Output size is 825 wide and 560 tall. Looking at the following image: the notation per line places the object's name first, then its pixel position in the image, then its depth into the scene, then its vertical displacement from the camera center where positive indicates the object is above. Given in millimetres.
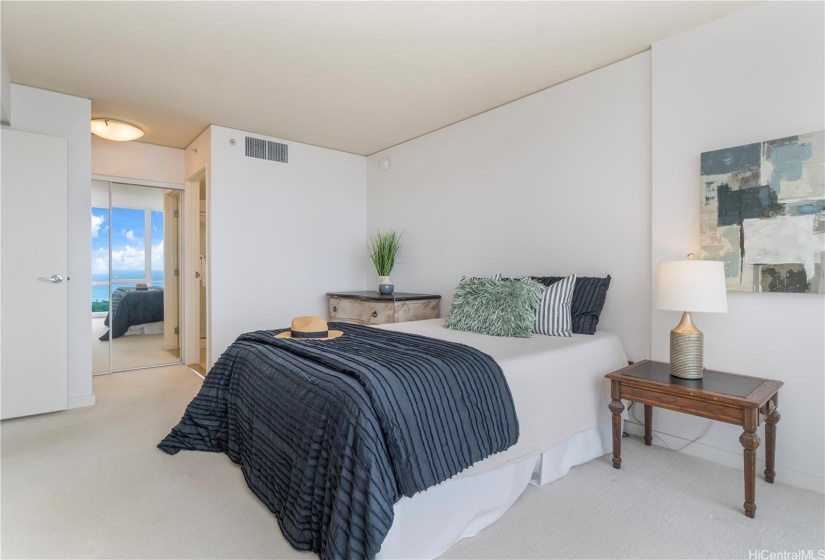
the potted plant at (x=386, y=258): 4516 +205
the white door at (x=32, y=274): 3104 +7
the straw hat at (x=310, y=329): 2453 -315
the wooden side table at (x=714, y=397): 1874 -583
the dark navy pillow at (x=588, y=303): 2777 -179
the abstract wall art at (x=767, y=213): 2090 +336
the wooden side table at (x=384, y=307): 4008 -313
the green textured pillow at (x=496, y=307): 2658 -205
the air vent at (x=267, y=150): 4418 +1352
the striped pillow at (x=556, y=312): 2703 -230
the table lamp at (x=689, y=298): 2105 -109
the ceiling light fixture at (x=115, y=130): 3910 +1374
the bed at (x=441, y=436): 1519 -788
